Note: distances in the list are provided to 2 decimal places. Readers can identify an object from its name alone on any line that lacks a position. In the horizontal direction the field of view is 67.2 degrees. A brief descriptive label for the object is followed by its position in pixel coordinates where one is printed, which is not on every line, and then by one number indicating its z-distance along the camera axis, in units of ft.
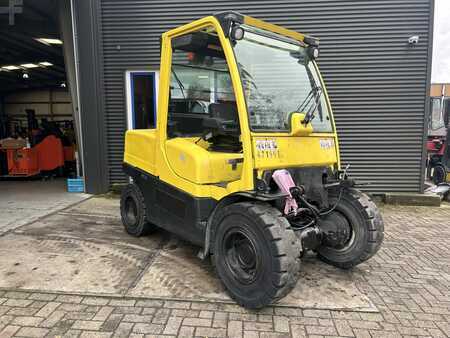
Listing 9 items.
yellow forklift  9.89
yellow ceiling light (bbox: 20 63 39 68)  51.79
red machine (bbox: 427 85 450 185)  32.32
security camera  22.54
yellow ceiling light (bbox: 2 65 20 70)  52.36
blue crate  26.09
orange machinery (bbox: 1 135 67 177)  33.86
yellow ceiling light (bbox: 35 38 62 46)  36.45
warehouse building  23.07
